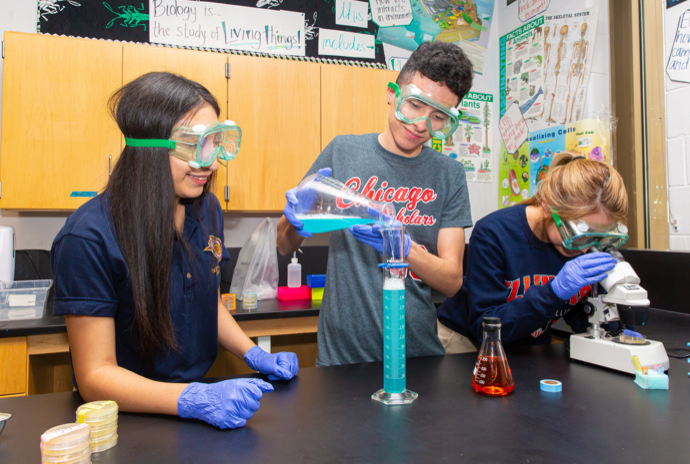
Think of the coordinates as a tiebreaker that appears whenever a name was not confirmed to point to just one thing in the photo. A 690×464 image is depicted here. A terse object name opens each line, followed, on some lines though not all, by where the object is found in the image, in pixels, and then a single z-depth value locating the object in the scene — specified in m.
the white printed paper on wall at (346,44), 2.95
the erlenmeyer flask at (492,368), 1.00
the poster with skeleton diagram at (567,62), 2.63
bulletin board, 2.52
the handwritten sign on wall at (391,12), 3.06
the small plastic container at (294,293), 2.55
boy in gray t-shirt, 1.37
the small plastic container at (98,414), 0.74
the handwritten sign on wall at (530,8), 2.95
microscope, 1.14
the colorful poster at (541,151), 2.44
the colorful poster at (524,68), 2.99
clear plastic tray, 1.98
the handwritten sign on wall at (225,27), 2.63
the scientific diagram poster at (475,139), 3.32
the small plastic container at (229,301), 2.28
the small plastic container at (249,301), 2.27
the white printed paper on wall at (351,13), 2.99
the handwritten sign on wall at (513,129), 3.16
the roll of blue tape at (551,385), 1.02
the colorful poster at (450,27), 3.13
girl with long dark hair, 0.90
